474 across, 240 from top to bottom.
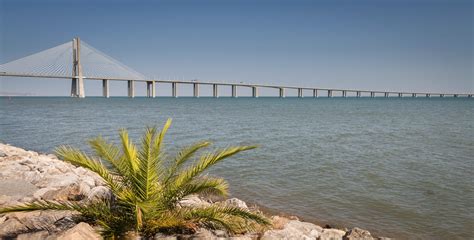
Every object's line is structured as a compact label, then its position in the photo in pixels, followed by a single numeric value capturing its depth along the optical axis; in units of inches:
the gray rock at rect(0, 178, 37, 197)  264.2
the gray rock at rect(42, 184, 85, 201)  239.9
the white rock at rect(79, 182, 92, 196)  245.5
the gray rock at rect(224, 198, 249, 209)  251.4
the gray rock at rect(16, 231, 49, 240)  148.3
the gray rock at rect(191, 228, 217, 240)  158.6
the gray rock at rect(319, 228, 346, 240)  202.1
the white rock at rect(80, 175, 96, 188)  282.8
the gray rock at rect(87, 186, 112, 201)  213.5
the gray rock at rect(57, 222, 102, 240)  133.3
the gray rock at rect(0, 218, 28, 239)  160.9
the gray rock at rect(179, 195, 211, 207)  223.6
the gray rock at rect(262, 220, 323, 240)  187.0
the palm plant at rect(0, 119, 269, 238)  161.5
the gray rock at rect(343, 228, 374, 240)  201.2
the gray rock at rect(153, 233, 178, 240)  160.4
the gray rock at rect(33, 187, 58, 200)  238.5
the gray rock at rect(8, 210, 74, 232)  169.9
